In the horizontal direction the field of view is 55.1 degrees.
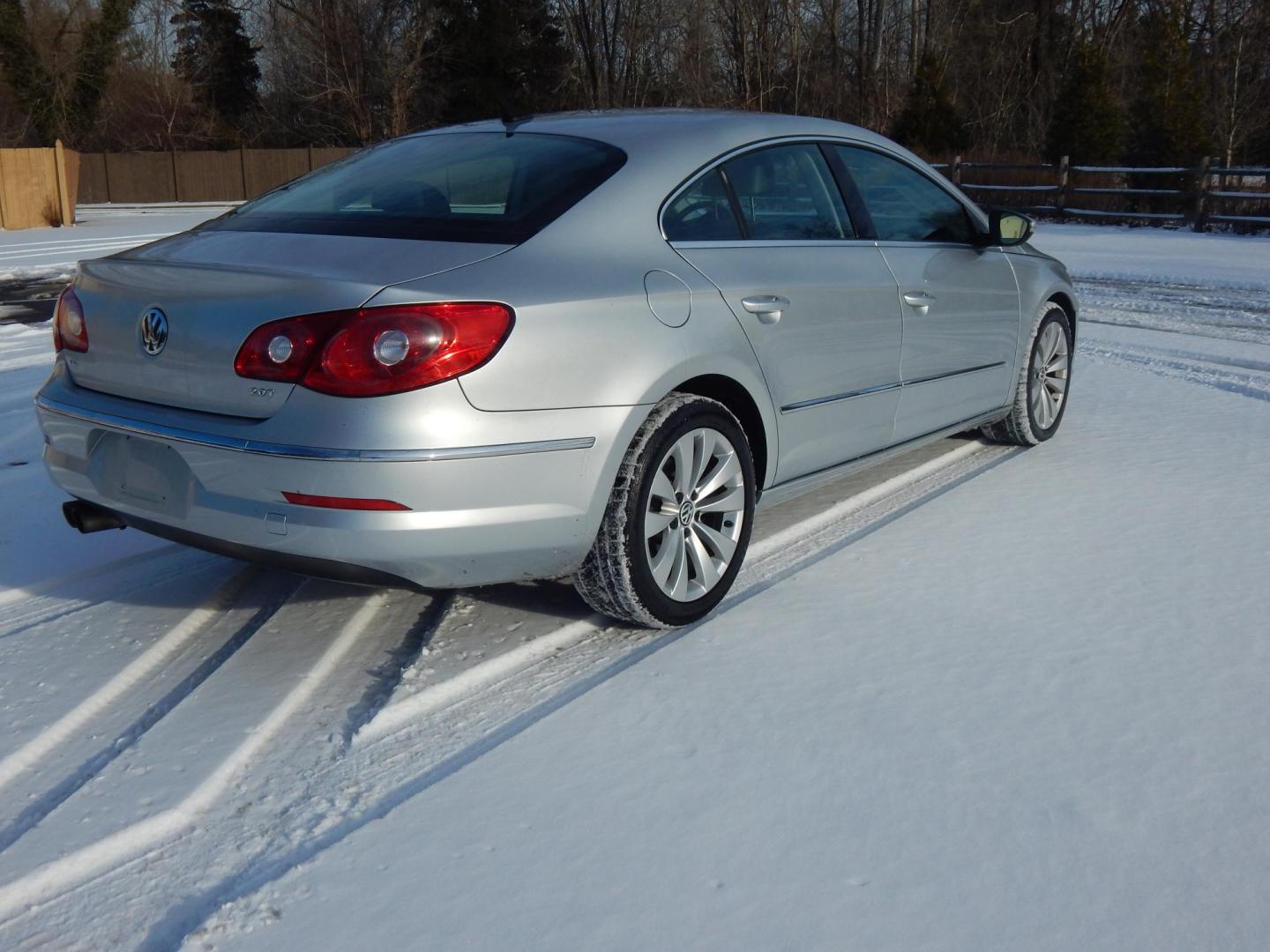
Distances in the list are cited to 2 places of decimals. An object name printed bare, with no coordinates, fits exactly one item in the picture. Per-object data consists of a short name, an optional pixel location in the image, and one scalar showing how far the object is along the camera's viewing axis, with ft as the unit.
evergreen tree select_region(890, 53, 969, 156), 103.65
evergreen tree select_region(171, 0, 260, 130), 160.97
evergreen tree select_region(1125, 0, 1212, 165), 81.15
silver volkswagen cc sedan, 9.52
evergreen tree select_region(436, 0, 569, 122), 136.05
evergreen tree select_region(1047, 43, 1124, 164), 88.79
